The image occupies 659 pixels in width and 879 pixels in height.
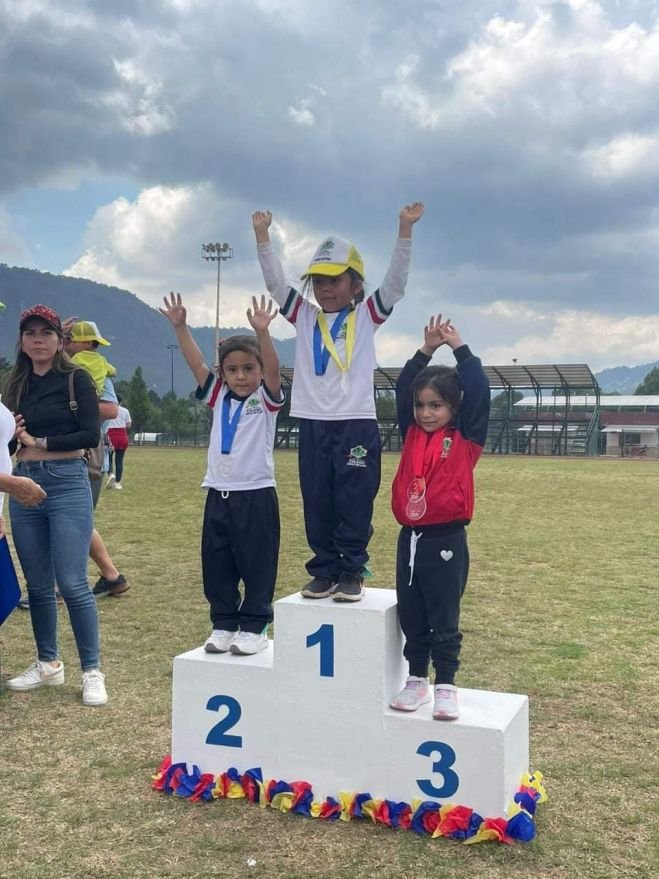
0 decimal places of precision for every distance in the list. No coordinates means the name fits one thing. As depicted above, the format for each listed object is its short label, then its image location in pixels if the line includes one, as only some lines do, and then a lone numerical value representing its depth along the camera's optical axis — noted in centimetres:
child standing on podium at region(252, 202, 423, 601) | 351
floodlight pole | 4772
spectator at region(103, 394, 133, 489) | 1316
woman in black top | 421
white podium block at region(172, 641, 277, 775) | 334
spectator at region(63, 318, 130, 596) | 604
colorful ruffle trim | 291
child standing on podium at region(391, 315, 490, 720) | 321
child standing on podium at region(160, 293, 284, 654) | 358
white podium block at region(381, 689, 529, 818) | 297
